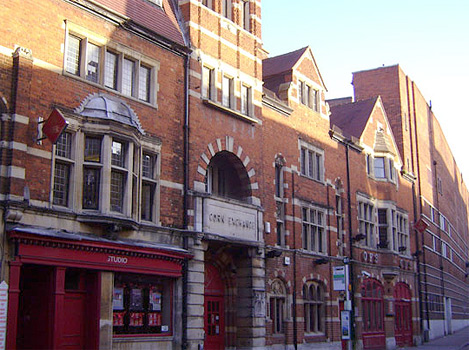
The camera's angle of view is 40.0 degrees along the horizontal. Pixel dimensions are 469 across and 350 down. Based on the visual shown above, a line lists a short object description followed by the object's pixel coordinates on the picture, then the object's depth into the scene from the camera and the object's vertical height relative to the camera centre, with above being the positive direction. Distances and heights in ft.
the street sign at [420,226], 133.80 +15.32
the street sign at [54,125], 53.21 +14.47
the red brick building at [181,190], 55.57 +12.46
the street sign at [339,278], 74.13 +2.65
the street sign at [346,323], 77.20 -2.60
